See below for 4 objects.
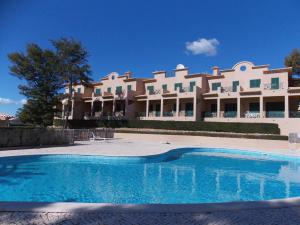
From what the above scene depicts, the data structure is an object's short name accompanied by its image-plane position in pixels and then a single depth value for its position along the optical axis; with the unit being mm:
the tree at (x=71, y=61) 32812
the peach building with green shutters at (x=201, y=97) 27255
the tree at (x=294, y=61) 33406
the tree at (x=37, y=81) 29719
